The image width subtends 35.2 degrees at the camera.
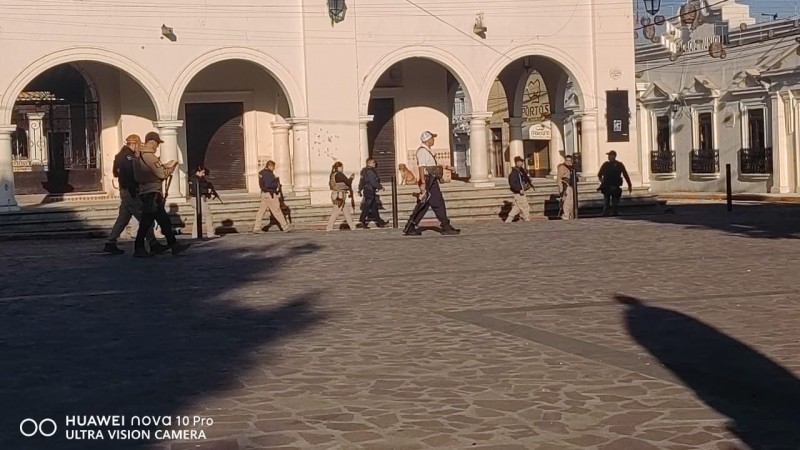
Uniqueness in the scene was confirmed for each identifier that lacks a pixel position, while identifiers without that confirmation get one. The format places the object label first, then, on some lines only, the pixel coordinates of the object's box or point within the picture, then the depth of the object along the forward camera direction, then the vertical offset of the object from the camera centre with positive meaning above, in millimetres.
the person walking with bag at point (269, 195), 22594 -334
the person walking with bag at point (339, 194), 23047 -367
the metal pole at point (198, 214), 21109 -587
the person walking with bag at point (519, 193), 24125 -489
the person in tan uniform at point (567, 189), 24844 -460
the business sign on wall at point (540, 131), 34750 +985
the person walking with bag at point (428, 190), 18781 -290
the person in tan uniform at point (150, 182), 15367 -18
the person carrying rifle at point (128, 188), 15773 -81
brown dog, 28516 -125
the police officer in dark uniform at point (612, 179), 25203 -298
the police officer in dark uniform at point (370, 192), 23438 -357
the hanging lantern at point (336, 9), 25266 +3311
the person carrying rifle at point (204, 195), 22394 -308
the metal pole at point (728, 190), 25562 -613
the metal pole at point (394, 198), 23172 -488
